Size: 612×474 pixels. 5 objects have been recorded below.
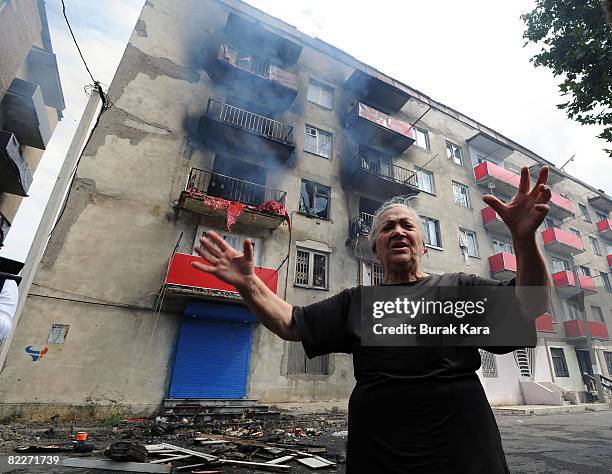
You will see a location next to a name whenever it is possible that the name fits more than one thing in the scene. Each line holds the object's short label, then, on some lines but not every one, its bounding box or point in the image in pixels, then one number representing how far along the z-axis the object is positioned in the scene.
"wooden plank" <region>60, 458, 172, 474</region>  3.56
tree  6.12
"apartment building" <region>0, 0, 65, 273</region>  8.49
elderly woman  1.19
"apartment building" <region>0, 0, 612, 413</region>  8.47
